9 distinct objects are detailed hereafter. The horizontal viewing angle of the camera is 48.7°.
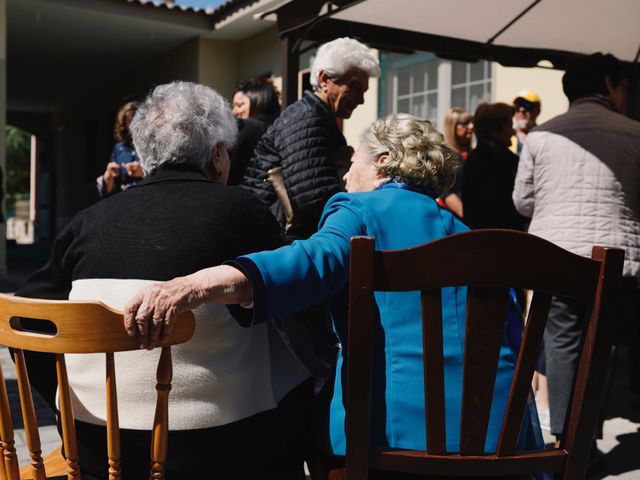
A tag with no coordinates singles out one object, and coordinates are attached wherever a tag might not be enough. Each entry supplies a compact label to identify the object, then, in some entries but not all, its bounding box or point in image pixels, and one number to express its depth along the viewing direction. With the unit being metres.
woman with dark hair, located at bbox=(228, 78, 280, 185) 3.41
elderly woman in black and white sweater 1.54
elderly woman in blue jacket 1.27
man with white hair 2.65
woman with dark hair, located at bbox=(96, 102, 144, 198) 4.86
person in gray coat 3.06
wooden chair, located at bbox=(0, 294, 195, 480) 1.24
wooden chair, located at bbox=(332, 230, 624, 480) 1.26
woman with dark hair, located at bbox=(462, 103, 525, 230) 4.33
